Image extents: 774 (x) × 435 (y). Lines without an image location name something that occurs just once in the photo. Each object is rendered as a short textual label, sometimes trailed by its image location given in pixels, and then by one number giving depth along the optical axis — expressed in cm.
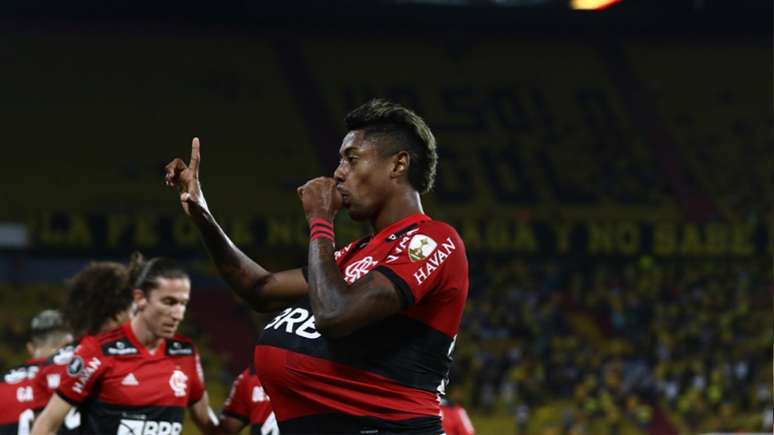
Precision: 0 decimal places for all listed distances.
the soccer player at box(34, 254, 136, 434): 1074
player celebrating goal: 544
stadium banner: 4178
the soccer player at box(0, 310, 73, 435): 1104
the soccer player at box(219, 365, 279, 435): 992
